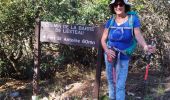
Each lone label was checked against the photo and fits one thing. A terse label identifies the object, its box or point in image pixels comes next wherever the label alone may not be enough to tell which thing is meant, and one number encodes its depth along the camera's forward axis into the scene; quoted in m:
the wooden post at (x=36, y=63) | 4.20
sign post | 3.81
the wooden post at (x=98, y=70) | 3.77
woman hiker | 3.19
